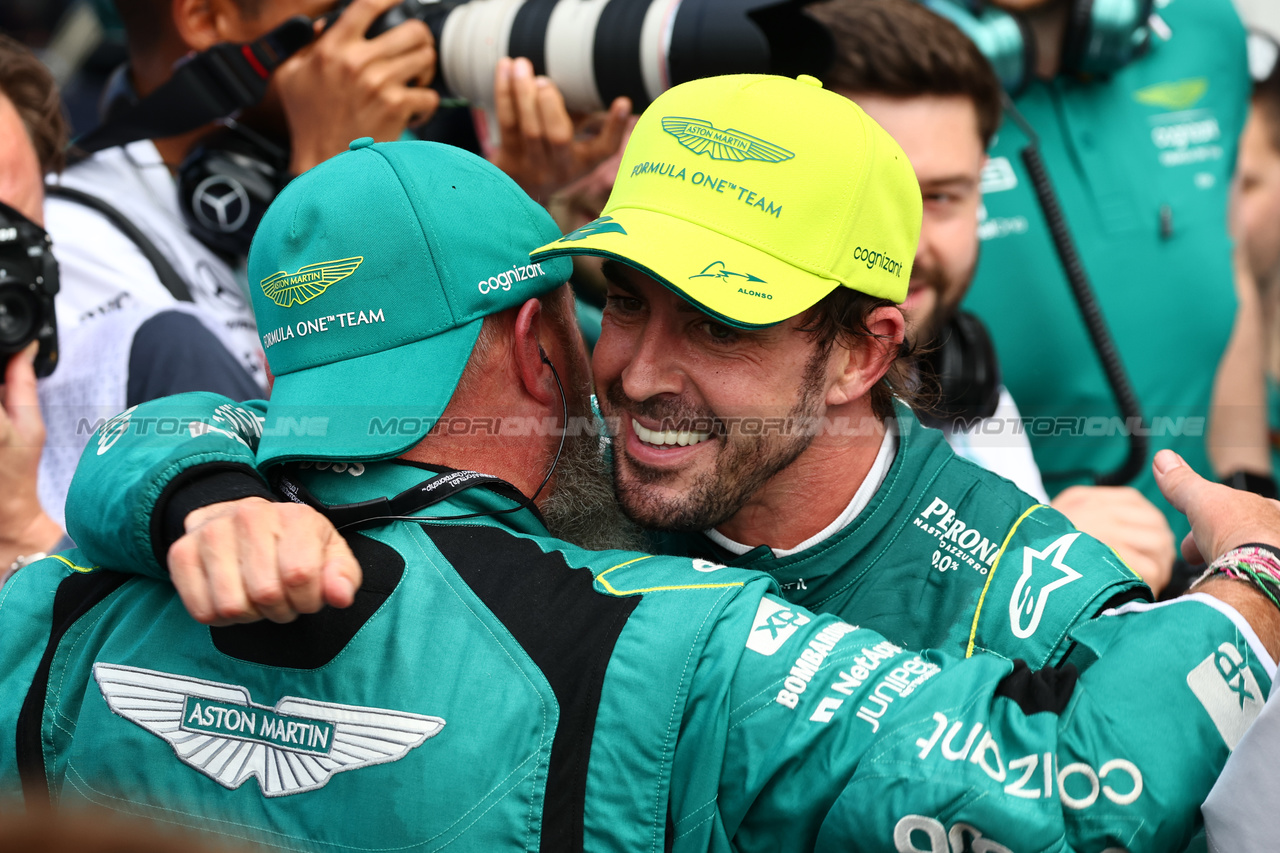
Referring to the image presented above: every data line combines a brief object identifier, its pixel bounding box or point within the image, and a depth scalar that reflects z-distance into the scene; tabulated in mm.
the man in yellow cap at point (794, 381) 3328
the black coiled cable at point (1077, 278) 7301
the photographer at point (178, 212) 5031
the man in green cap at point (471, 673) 2518
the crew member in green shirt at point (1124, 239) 7551
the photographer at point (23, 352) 4723
